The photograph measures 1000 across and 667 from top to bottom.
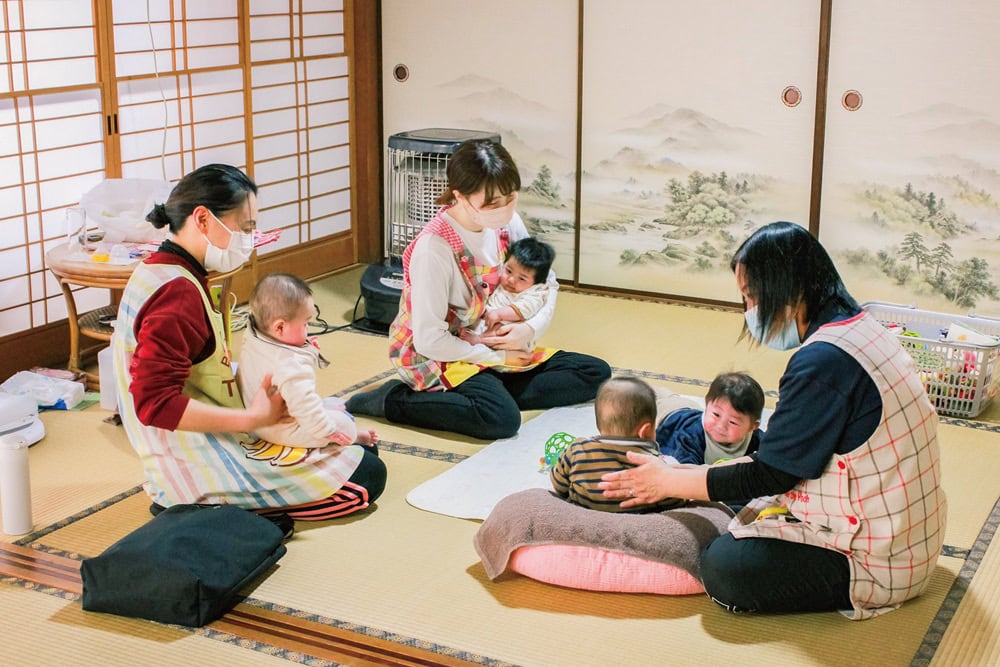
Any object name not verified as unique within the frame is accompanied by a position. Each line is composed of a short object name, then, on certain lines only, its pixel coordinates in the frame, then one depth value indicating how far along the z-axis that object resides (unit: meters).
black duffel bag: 2.78
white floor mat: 3.46
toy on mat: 3.73
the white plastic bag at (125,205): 4.49
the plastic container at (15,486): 3.22
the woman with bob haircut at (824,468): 2.64
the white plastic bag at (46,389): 4.25
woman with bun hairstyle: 3.01
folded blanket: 2.93
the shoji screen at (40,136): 4.40
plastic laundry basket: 4.24
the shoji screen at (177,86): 4.92
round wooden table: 4.20
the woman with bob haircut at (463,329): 3.92
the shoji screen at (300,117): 5.75
